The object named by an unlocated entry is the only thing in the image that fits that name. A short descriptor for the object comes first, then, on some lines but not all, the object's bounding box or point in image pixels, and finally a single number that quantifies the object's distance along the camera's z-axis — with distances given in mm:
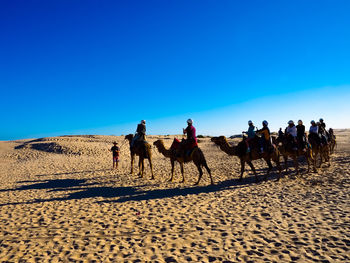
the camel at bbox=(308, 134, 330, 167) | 14610
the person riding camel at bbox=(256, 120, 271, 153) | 11906
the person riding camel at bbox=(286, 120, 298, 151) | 13250
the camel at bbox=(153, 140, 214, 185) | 12188
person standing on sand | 19844
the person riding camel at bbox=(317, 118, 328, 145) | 15478
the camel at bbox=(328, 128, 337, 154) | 19831
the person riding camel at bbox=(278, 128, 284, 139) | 16788
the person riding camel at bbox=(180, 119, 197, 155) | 12125
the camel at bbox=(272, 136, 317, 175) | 13273
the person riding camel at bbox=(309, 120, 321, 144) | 14688
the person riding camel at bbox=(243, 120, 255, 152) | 12327
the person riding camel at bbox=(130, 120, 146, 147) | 14719
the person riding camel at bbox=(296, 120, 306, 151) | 13084
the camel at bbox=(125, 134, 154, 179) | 14767
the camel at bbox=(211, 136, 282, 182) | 12227
